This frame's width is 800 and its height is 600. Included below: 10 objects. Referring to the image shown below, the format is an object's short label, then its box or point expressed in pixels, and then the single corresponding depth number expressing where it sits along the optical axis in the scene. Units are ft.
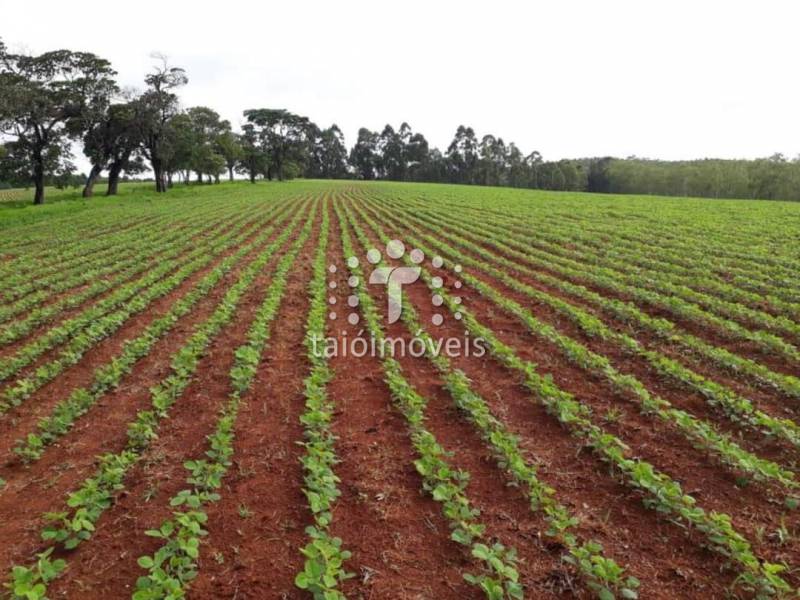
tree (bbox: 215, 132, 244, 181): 197.06
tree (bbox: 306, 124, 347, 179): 363.15
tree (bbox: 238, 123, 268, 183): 233.35
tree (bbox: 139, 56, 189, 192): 124.67
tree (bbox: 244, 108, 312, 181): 249.55
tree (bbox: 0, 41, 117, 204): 97.59
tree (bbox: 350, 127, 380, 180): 358.84
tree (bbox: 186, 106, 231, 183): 170.50
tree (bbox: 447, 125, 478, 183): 323.78
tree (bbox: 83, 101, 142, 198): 121.90
